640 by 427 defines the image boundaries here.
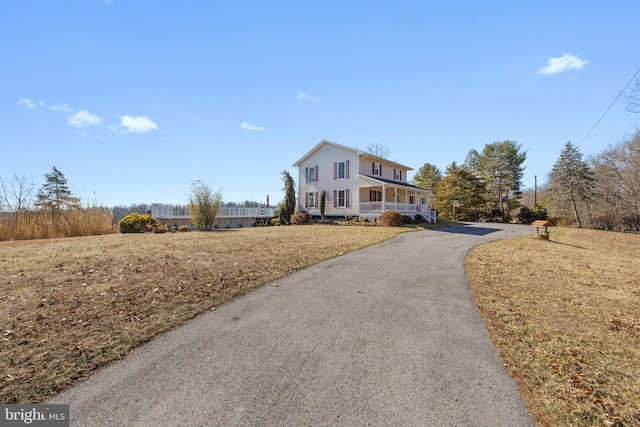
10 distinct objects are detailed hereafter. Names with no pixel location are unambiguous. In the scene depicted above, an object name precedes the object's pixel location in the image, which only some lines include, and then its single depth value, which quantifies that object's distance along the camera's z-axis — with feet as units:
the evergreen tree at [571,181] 85.05
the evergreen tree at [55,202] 48.81
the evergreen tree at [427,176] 152.12
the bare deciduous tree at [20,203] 43.83
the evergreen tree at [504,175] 119.55
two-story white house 78.07
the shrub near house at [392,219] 65.00
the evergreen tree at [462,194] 107.04
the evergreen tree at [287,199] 83.35
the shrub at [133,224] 53.01
